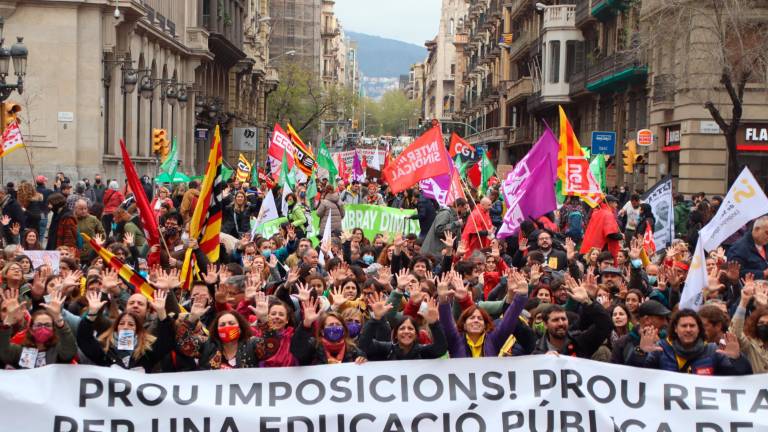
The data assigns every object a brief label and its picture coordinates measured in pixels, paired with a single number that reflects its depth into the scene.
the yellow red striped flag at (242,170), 30.98
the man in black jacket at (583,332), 7.99
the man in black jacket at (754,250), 11.46
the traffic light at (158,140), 31.25
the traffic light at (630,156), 32.28
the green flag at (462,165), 29.09
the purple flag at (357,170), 32.22
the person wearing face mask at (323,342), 7.59
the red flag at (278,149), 26.06
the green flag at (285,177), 21.60
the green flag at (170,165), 27.59
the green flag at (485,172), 29.04
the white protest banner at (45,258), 11.59
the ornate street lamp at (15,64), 18.95
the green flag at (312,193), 22.68
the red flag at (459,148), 32.00
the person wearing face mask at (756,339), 7.51
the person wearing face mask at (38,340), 7.28
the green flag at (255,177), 29.67
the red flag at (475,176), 30.23
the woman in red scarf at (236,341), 7.67
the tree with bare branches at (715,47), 25.42
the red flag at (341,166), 34.59
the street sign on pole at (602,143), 28.69
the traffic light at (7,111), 19.70
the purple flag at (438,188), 18.09
